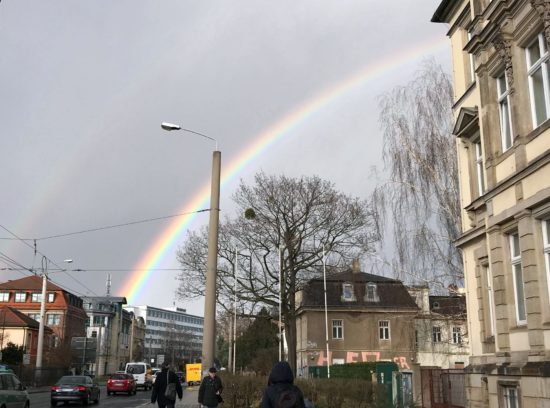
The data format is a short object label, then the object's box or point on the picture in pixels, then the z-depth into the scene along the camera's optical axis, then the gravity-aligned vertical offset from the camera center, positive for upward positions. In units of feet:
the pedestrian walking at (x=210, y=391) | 44.60 -4.26
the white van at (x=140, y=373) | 164.95 -10.59
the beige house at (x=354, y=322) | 185.57 +4.74
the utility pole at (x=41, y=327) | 138.92 +2.15
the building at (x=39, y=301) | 298.76 +18.13
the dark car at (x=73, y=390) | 87.96 -8.33
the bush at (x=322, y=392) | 54.13 -5.65
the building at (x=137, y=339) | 470.80 -2.27
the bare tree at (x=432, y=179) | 81.82 +23.11
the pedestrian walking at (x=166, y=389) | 46.34 -4.26
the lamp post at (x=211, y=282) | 49.32 +4.78
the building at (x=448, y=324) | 90.33 +2.27
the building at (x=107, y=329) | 373.40 +4.83
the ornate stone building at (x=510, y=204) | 42.57 +11.22
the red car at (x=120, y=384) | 131.95 -10.97
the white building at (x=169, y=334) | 492.95 +2.21
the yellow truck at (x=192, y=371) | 143.13 -8.89
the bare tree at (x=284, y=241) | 143.64 +24.36
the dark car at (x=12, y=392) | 55.93 -5.70
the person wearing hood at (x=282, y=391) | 19.01 -1.84
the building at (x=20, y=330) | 240.53 +2.80
